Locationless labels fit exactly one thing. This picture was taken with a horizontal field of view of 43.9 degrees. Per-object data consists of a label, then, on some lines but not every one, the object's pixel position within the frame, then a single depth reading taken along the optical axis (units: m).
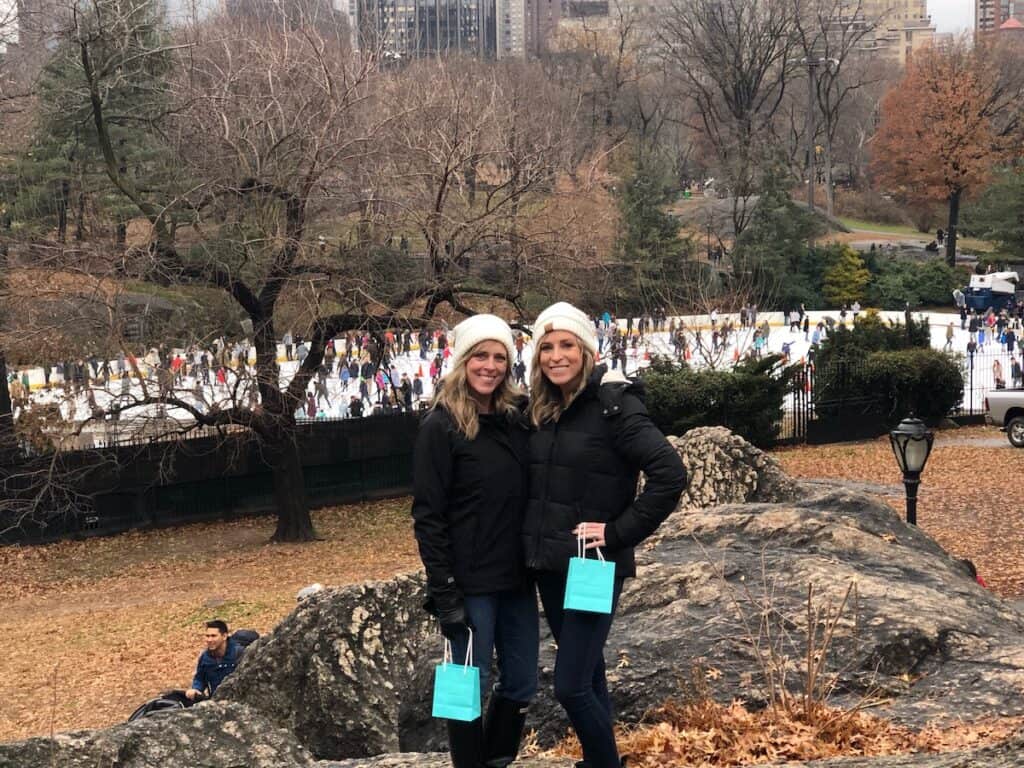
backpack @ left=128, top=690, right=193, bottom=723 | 6.94
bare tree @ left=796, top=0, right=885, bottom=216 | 68.12
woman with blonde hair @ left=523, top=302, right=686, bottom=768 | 3.71
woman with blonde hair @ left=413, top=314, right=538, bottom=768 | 3.77
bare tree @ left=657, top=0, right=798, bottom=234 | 62.59
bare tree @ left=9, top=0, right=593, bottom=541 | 16.91
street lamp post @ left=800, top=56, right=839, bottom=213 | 56.16
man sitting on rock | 8.02
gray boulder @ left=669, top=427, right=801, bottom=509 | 9.90
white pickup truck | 21.83
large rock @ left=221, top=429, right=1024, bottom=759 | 4.84
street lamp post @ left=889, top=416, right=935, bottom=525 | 9.84
